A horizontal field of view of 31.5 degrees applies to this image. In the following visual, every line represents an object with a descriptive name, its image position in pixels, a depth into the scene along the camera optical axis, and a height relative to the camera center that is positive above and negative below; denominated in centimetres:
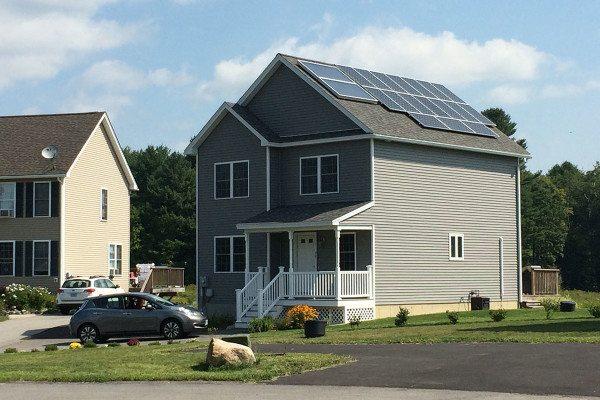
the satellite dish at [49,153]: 5162 +575
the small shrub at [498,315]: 3238 -143
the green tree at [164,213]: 8500 +469
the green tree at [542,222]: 8437 +373
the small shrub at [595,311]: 3240 -132
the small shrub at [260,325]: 3569 -187
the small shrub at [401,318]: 3344 -155
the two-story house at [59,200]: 5106 +348
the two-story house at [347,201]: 3875 +266
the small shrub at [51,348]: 3086 -223
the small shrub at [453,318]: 3216 -150
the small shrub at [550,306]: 3344 -127
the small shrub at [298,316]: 3594 -158
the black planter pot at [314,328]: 3081 -170
